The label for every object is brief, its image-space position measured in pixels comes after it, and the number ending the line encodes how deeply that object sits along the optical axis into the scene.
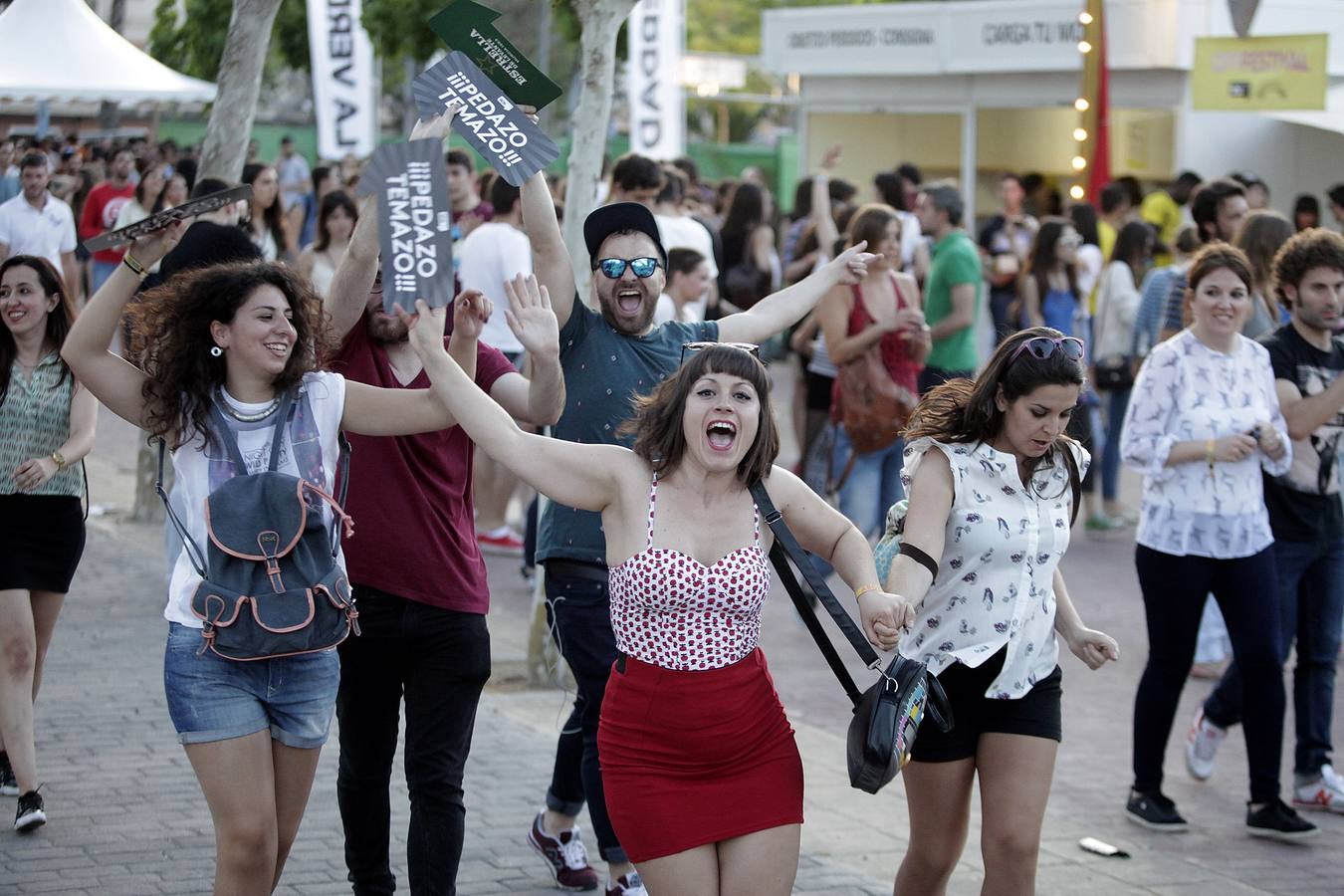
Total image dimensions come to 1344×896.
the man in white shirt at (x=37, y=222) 12.38
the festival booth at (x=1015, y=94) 17.86
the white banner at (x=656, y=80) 16.55
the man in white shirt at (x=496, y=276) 10.13
